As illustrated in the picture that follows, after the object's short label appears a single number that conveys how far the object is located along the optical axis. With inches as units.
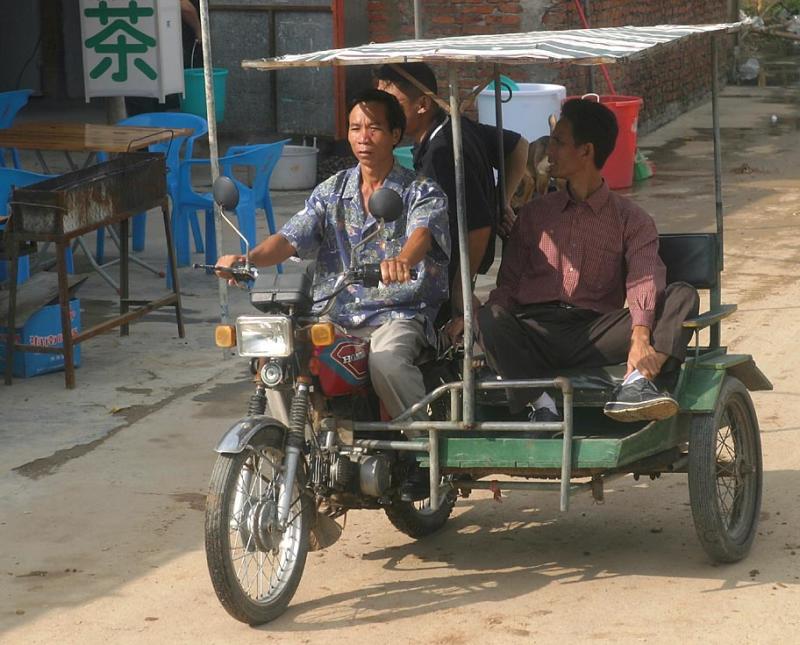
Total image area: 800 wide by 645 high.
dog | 354.3
